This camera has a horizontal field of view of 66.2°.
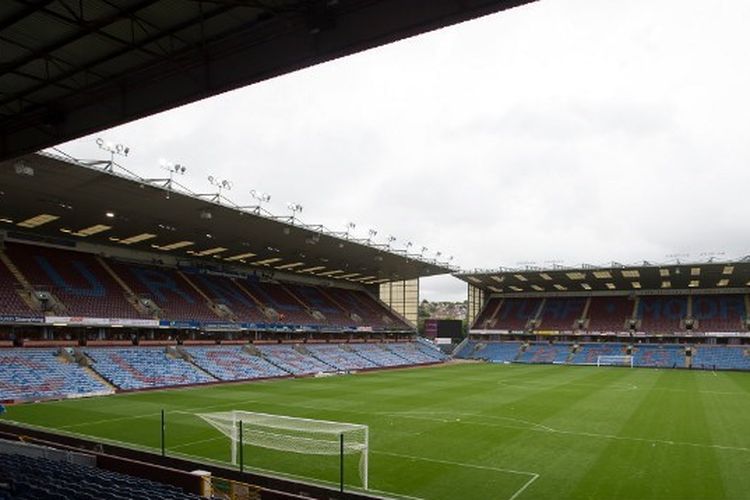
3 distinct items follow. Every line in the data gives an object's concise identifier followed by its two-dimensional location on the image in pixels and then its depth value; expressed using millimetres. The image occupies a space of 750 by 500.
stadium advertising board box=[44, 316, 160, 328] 38406
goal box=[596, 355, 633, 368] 68188
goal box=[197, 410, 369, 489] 18814
